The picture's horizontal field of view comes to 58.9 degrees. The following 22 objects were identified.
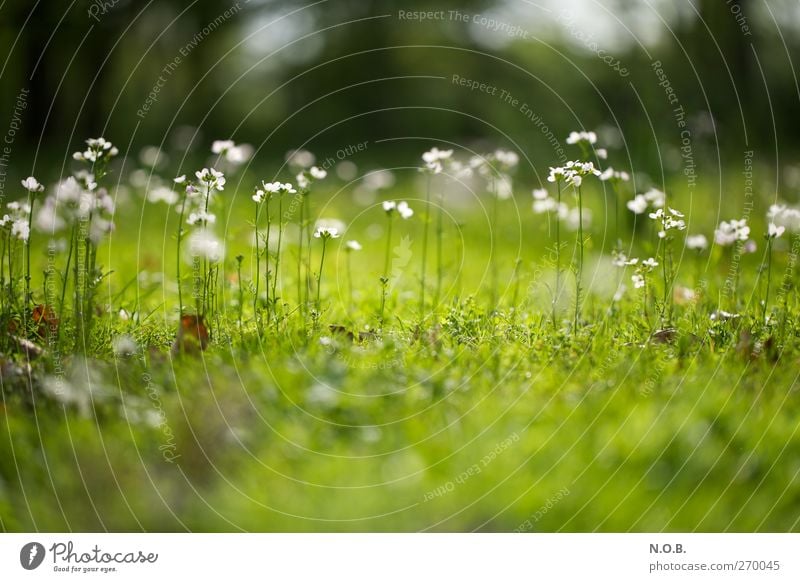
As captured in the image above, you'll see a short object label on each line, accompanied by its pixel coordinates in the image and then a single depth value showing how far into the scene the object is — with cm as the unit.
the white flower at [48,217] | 272
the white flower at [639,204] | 292
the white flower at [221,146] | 292
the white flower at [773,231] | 265
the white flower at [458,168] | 305
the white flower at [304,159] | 331
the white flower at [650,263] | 274
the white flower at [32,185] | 248
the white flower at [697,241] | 296
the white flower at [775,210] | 277
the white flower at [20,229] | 252
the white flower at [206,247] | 270
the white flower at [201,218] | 261
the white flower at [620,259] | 285
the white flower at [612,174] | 294
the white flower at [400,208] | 283
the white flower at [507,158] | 304
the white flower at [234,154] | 299
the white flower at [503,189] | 334
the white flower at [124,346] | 259
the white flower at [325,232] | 258
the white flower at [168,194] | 289
